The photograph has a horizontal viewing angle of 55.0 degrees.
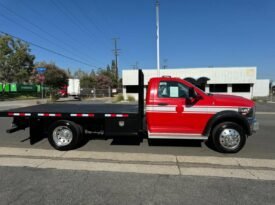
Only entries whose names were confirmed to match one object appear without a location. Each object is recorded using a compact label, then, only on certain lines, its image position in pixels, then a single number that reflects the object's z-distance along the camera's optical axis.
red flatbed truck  6.81
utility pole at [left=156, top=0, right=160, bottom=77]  25.12
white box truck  44.00
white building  36.47
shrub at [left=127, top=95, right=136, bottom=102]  35.19
